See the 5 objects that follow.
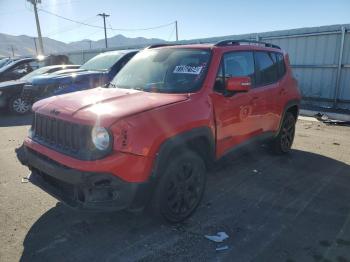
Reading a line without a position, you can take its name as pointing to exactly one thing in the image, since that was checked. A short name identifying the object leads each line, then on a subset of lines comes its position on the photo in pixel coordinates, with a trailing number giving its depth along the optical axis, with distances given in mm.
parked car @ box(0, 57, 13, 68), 16000
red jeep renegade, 2961
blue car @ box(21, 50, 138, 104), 8891
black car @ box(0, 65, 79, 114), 10305
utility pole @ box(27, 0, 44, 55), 32941
